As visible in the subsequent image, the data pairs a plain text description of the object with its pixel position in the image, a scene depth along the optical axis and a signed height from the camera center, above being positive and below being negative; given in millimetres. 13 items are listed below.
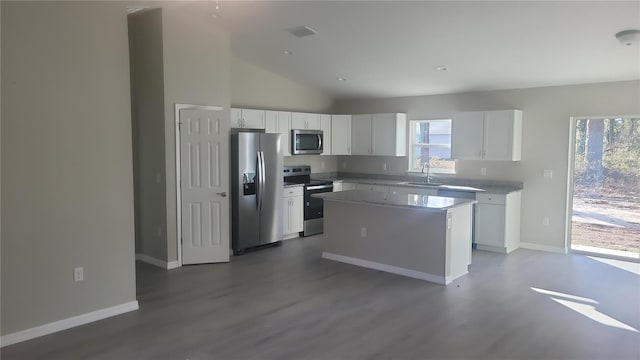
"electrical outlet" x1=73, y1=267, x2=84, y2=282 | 3913 -1049
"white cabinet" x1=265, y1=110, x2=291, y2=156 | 7262 +400
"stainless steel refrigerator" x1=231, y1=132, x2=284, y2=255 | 6305 -534
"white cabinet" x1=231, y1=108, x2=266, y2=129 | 6770 +474
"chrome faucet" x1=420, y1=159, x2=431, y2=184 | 7870 -271
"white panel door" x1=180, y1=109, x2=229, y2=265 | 5742 -448
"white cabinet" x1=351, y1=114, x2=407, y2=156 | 7938 +279
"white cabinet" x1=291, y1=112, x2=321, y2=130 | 7688 +494
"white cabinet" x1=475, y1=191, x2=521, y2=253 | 6422 -997
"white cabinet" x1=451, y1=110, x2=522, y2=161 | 6602 +222
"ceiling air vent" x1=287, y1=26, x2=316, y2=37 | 5336 +1396
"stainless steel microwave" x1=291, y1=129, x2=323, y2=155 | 7616 +138
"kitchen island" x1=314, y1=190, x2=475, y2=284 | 5191 -995
